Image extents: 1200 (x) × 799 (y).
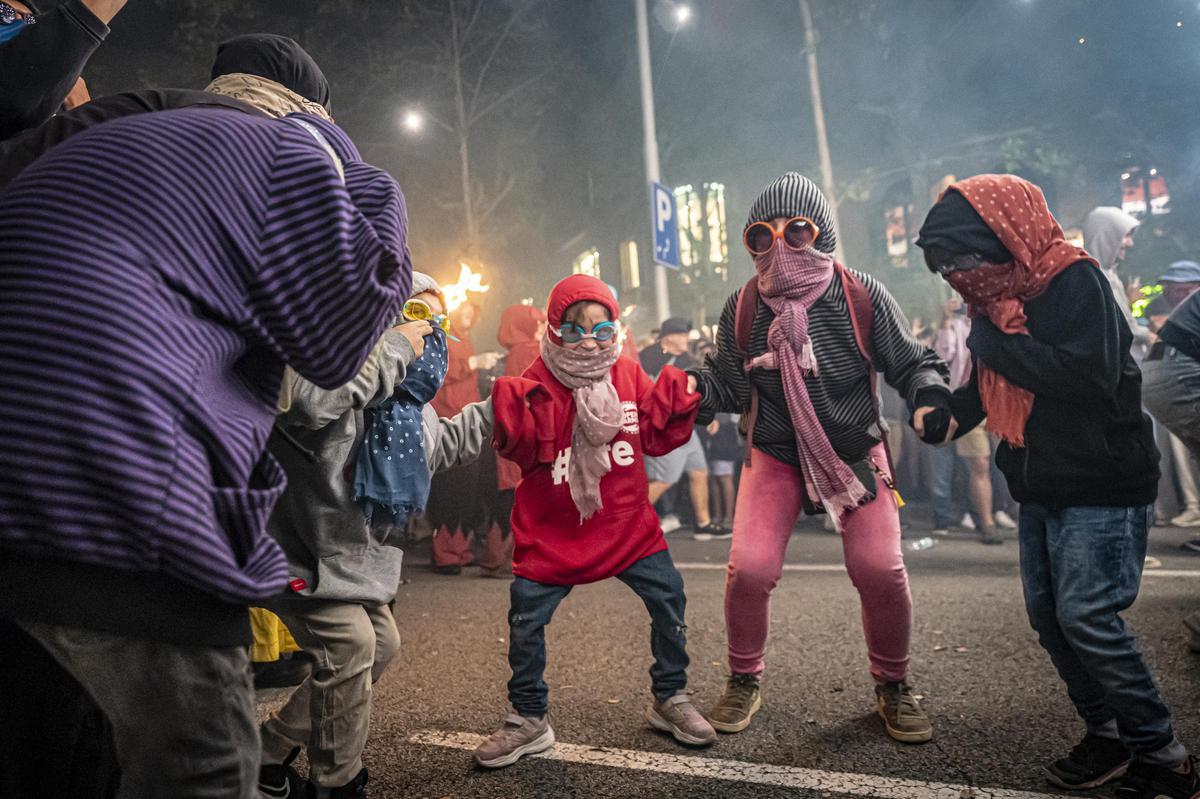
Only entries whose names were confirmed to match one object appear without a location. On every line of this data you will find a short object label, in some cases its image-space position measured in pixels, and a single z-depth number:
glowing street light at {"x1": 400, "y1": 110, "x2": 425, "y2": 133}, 23.97
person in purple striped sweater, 1.23
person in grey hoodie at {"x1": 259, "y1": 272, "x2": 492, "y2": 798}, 2.75
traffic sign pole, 15.16
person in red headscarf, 2.76
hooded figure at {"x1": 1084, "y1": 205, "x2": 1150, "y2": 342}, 6.21
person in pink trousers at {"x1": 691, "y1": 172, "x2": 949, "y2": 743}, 3.61
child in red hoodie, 3.48
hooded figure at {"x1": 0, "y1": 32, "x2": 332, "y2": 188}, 1.70
